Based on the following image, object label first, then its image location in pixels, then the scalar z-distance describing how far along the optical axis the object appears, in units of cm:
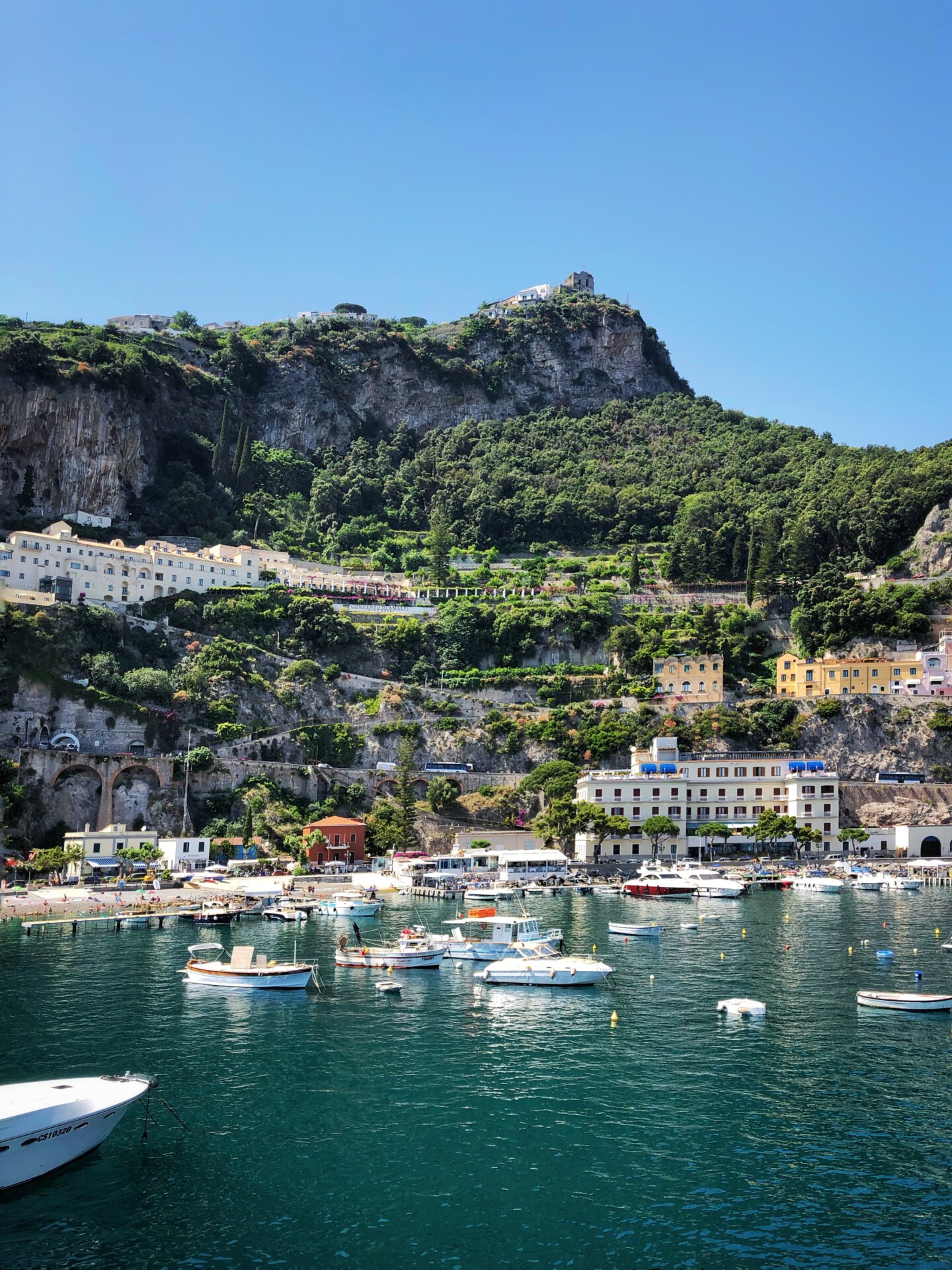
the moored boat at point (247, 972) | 4644
